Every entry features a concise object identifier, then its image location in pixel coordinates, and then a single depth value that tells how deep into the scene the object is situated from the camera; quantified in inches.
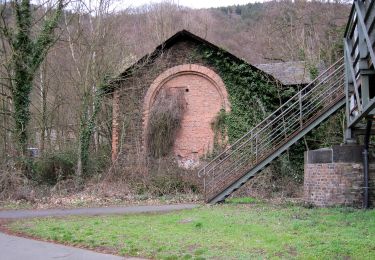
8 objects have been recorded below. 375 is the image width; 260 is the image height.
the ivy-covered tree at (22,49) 702.5
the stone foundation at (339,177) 471.8
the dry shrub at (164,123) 854.5
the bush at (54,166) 766.4
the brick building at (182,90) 853.8
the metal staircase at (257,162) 525.7
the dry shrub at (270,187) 685.9
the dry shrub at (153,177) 700.7
